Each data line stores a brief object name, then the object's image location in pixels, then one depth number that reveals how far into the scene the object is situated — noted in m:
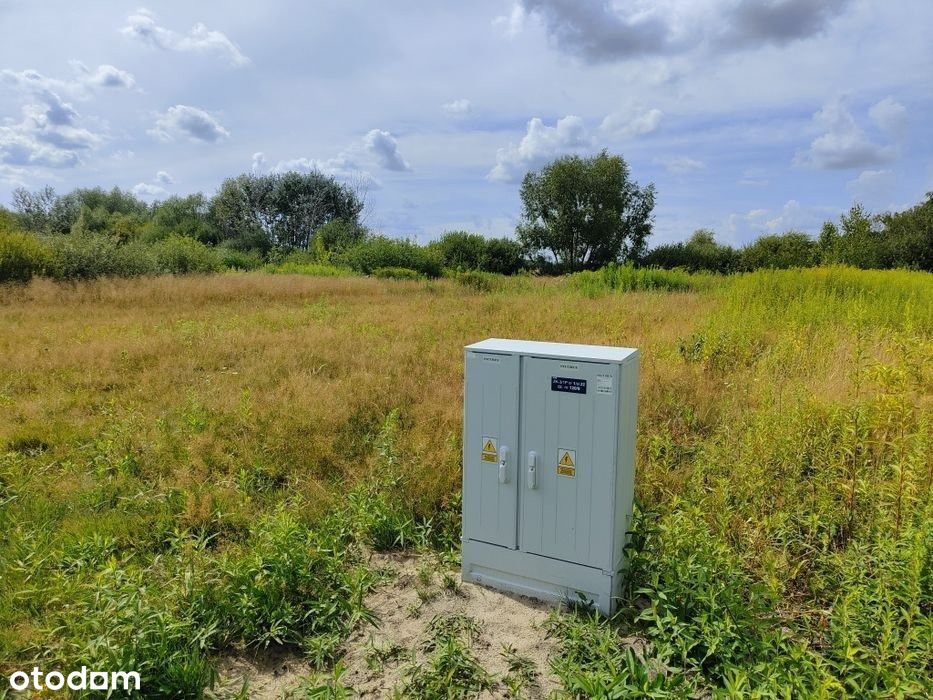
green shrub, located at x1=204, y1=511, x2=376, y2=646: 3.16
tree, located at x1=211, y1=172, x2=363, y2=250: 43.84
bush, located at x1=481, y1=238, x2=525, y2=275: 33.66
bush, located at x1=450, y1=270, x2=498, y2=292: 20.20
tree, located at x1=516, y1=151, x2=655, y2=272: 36.12
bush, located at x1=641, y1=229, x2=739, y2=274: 36.47
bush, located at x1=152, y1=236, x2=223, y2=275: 21.72
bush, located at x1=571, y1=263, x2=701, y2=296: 17.81
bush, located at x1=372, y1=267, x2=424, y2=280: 25.38
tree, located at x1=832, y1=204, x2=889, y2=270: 28.56
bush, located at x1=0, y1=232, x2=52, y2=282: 15.45
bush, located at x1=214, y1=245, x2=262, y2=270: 30.84
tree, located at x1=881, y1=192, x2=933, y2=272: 30.49
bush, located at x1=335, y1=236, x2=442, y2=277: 28.22
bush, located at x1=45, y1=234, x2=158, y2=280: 16.80
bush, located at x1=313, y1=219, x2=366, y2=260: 35.44
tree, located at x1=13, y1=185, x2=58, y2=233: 33.38
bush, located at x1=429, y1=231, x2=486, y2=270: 32.44
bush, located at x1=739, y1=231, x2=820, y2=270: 31.45
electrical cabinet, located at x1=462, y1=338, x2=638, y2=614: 3.16
